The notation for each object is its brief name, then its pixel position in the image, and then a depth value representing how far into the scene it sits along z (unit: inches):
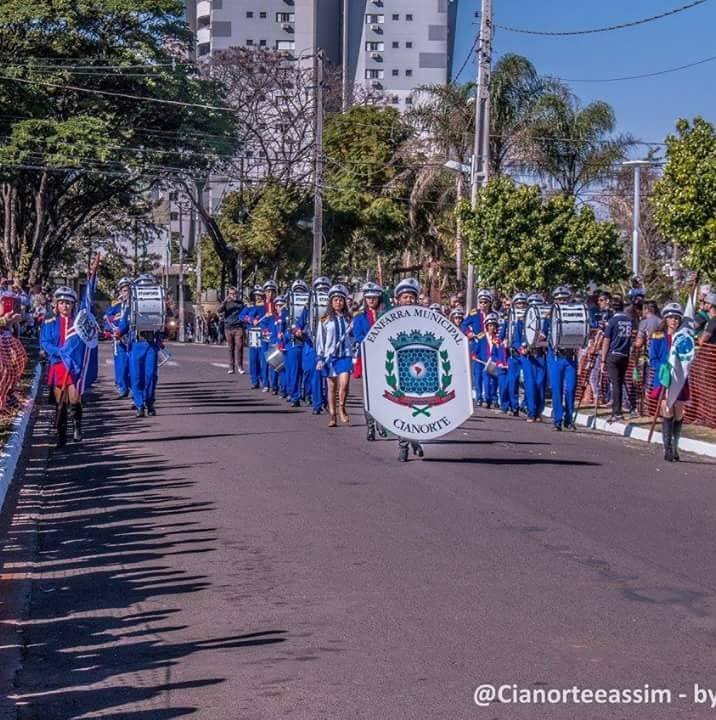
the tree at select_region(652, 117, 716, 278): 1091.9
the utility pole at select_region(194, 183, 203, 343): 2913.4
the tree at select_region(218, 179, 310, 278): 2397.9
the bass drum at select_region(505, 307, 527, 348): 982.0
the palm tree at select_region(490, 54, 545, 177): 1717.5
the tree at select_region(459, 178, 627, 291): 1371.8
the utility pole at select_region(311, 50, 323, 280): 1859.0
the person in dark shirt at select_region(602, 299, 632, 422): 936.3
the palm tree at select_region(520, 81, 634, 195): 1713.8
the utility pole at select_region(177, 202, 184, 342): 2965.1
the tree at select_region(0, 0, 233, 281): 1857.8
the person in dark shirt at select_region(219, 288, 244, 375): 1343.5
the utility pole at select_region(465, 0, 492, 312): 1439.5
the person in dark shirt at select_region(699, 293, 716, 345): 845.2
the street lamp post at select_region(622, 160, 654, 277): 1638.8
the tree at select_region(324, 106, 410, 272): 2297.0
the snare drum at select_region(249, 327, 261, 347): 1201.9
